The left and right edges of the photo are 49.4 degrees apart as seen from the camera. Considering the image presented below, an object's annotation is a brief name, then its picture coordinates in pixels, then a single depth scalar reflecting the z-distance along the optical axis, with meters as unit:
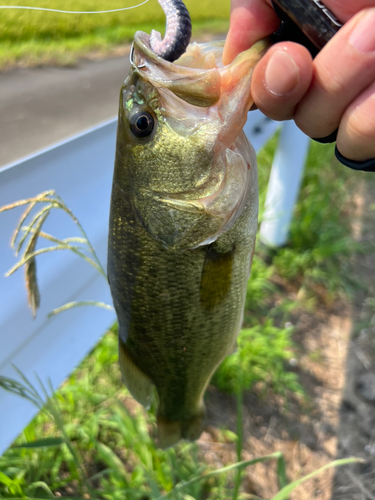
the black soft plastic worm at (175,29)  0.17
